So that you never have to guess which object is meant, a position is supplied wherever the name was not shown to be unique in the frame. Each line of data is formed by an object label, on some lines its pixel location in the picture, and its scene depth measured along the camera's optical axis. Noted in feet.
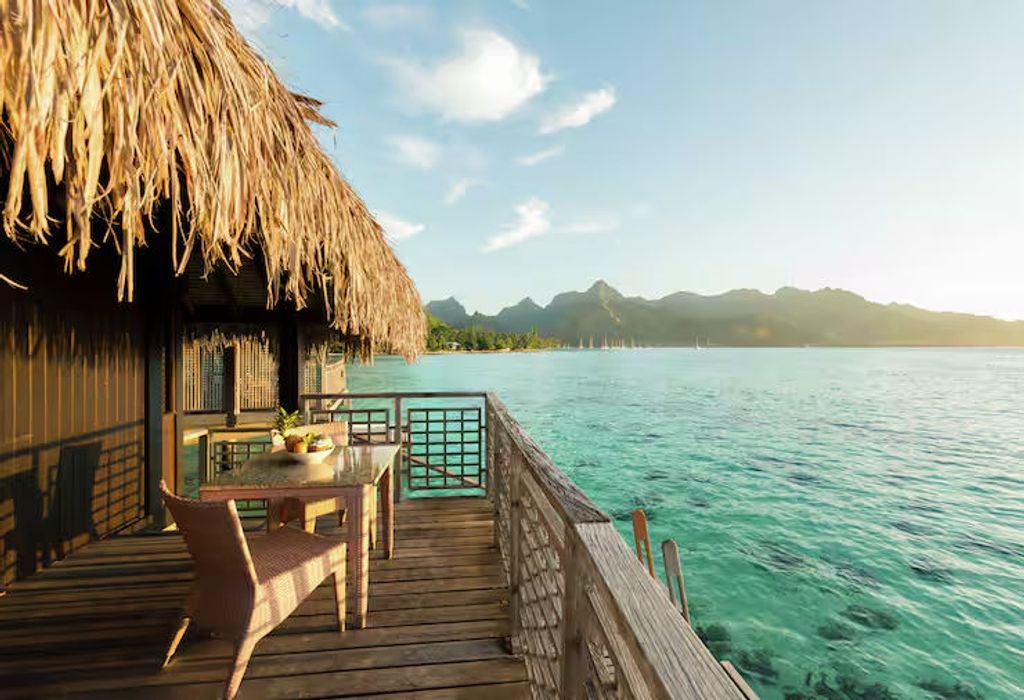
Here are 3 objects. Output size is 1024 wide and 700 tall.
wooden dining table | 7.89
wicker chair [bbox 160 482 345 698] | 5.92
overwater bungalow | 3.74
